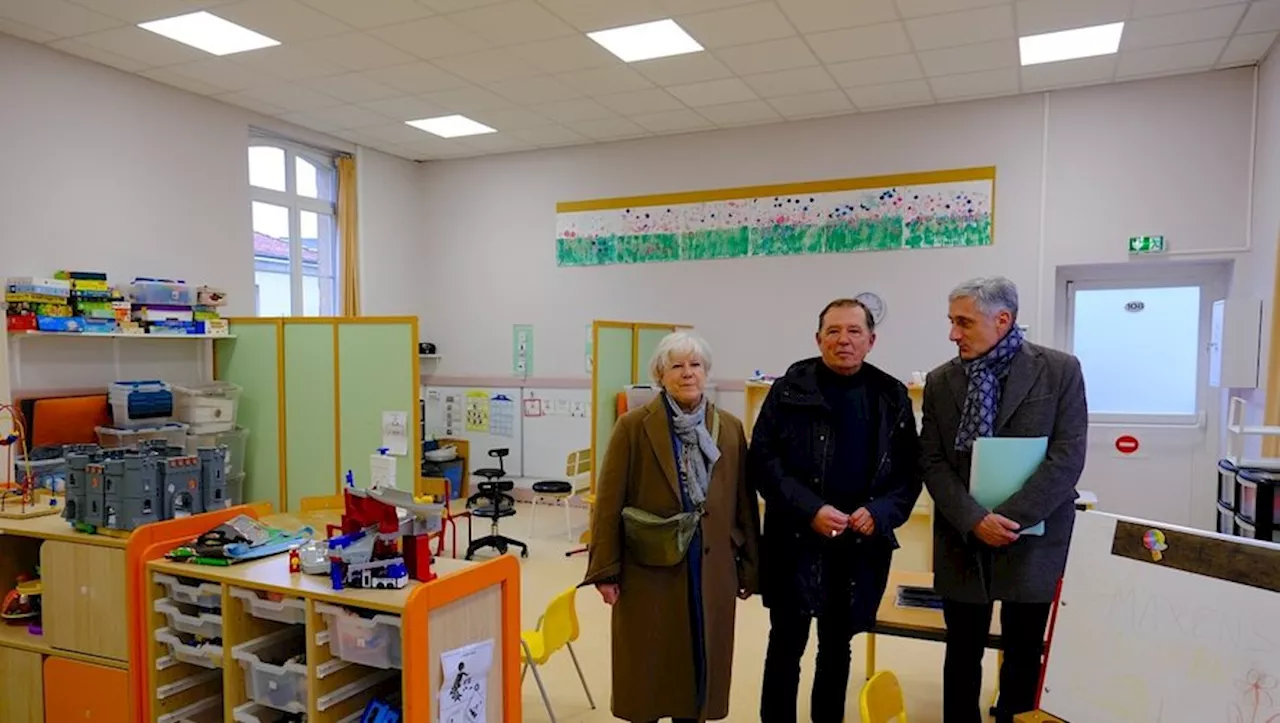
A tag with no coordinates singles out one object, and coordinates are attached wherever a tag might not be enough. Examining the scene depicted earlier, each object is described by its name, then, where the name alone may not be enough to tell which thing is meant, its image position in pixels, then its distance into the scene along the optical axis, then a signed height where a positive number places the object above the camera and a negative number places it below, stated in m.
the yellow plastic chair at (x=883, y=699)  1.85 -0.91
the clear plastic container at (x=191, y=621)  2.40 -0.91
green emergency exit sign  5.34 +0.62
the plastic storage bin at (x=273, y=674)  2.23 -1.02
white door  5.46 -0.39
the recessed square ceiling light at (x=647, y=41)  4.59 +1.78
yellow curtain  7.12 +0.90
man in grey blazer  2.16 -0.45
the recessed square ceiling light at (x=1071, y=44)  4.61 +1.78
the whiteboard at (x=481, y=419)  7.62 -0.90
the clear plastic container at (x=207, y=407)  4.81 -0.49
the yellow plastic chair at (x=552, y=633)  2.85 -1.13
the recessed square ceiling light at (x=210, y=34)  4.46 +1.76
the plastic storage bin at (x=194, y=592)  2.39 -0.82
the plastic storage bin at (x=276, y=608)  2.20 -0.80
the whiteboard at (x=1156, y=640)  1.44 -0.62
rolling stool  5.56 -1.41
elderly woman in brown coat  2.36 -0.68
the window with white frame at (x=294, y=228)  6.57 +0.89
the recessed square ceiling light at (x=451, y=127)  6.48 +1.75
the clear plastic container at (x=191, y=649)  2.39 -1.01
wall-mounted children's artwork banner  5.93 +0.94
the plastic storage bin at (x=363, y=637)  2.10 -0.84
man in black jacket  2.34 -0.44
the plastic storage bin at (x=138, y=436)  4.80 -0.67
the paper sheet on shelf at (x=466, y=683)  2.15 -1.00
